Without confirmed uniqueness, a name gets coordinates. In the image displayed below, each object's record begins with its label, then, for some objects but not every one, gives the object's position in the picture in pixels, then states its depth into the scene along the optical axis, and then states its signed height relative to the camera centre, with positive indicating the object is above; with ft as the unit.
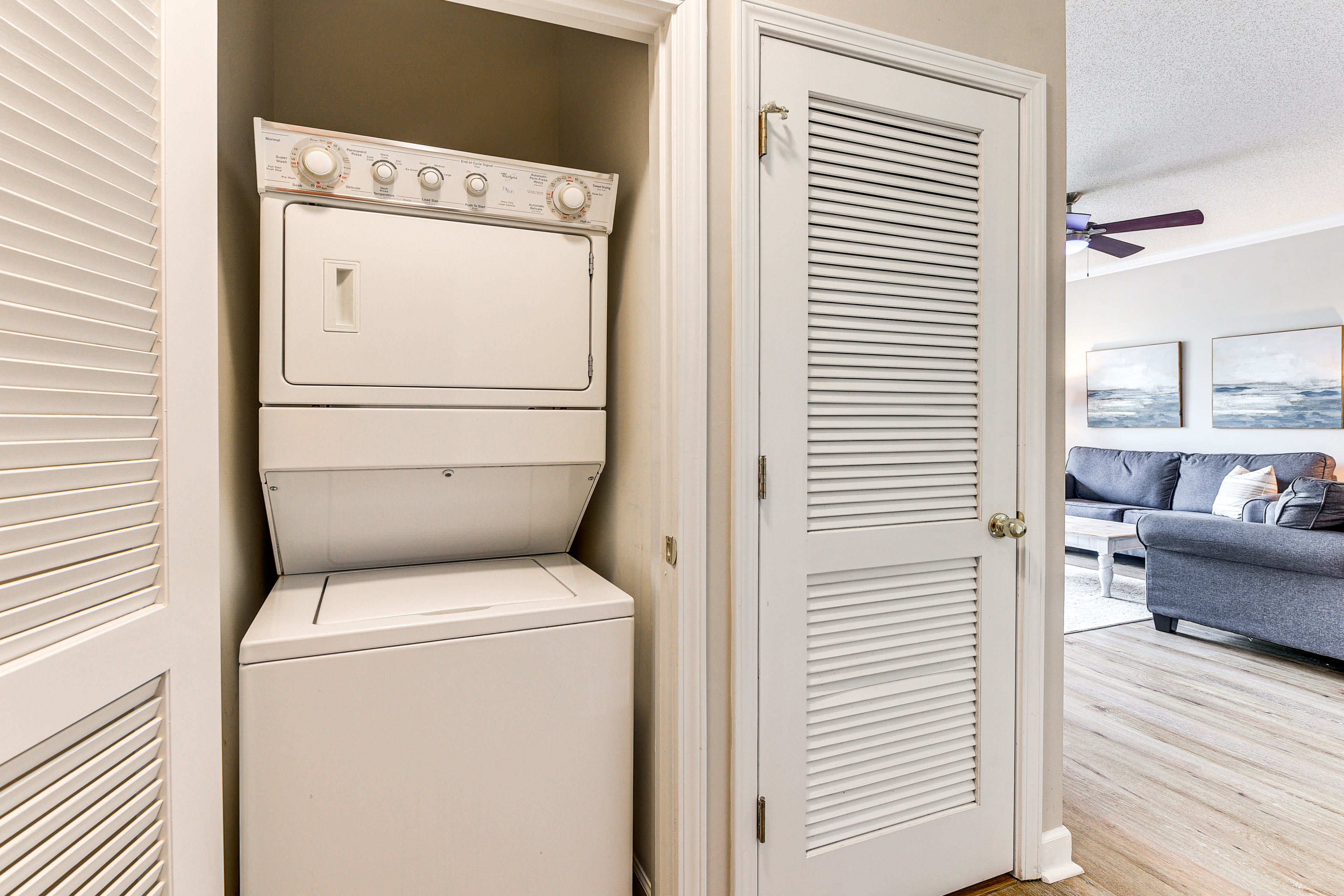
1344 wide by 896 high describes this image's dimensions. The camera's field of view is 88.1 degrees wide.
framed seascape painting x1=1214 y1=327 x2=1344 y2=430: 14.90 +1.43
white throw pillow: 14.33 -0.94
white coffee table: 13.91 -1.94
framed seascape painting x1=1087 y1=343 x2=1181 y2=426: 17.95 +1.56
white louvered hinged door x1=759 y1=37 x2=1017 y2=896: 4.51 -0.24
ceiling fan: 12.09 +3.90
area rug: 12.40 -3.11
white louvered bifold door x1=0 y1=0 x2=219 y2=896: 2.32 -0.05
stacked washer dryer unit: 3.75 -0.68
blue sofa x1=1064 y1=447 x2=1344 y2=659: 9.42 -1.96
